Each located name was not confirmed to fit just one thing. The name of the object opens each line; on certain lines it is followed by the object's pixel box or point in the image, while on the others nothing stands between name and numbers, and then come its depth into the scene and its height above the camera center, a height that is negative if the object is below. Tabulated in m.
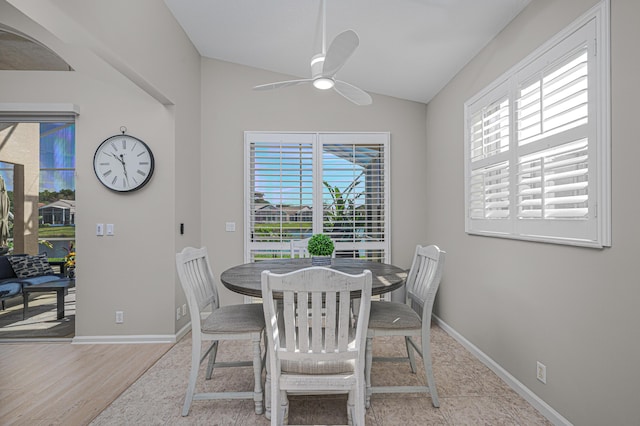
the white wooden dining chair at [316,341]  1.58 -0.63
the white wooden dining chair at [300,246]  3.46 -0.33
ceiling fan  2.00 +0.99
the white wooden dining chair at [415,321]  2.18 -0.71
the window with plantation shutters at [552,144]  1.71 +0.45
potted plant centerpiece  2.53 -0.26
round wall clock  3.27 +0.49
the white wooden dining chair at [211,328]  2.11 -0.73
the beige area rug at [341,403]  2.07 -1.27
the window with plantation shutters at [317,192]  4.11 +0.27
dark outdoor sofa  3.51 -0.66
